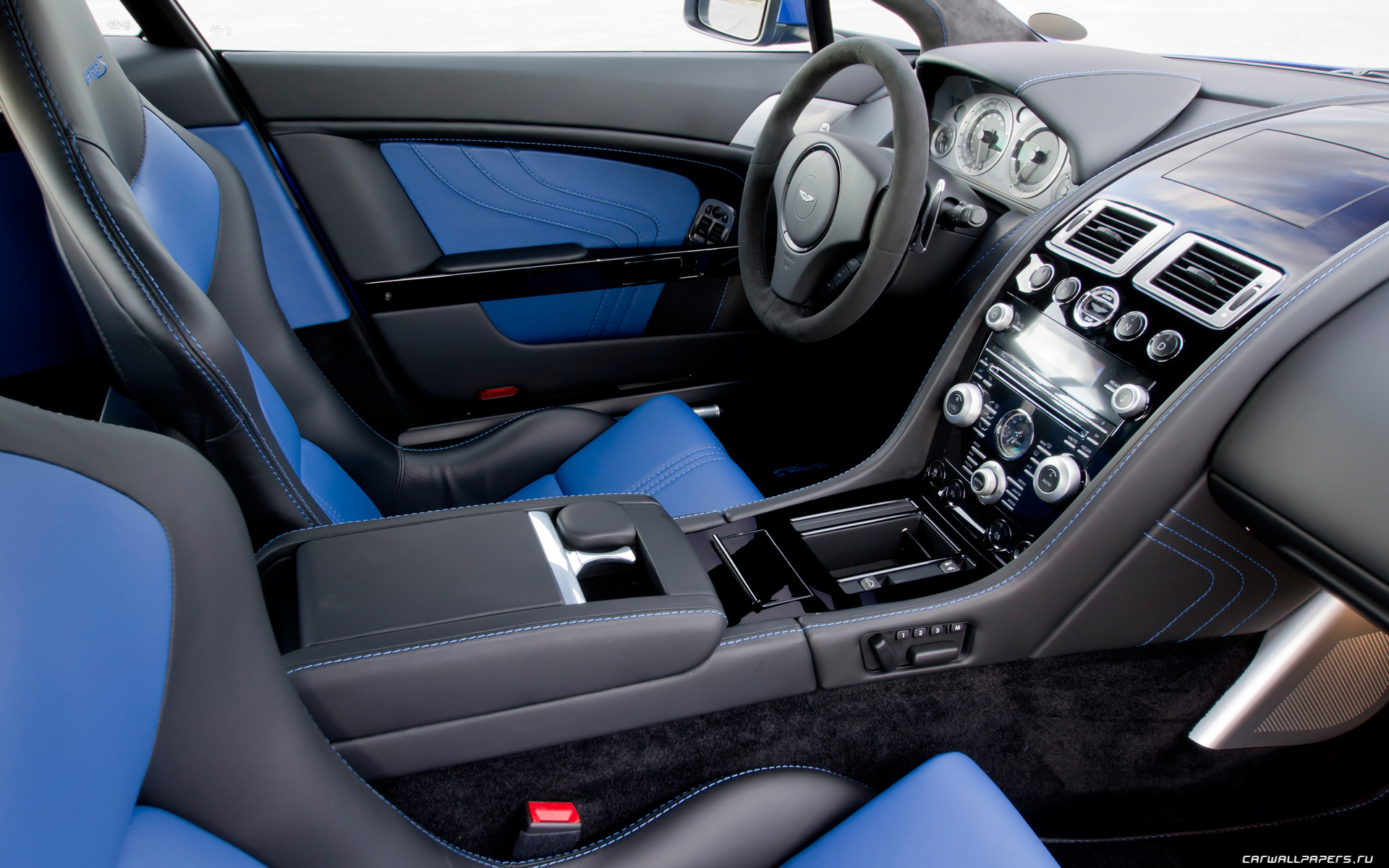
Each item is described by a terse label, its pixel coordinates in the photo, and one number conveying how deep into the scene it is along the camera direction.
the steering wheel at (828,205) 1.13
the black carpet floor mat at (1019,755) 0.97
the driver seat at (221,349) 0.81
